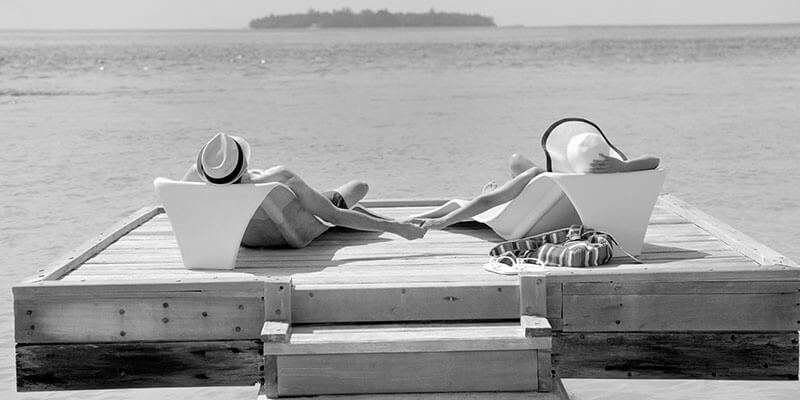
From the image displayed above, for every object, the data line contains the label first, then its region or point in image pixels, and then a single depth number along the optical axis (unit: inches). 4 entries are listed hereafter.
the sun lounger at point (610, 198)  220.7
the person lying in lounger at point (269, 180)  207.9
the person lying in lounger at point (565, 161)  220.2
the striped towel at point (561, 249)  209.0
